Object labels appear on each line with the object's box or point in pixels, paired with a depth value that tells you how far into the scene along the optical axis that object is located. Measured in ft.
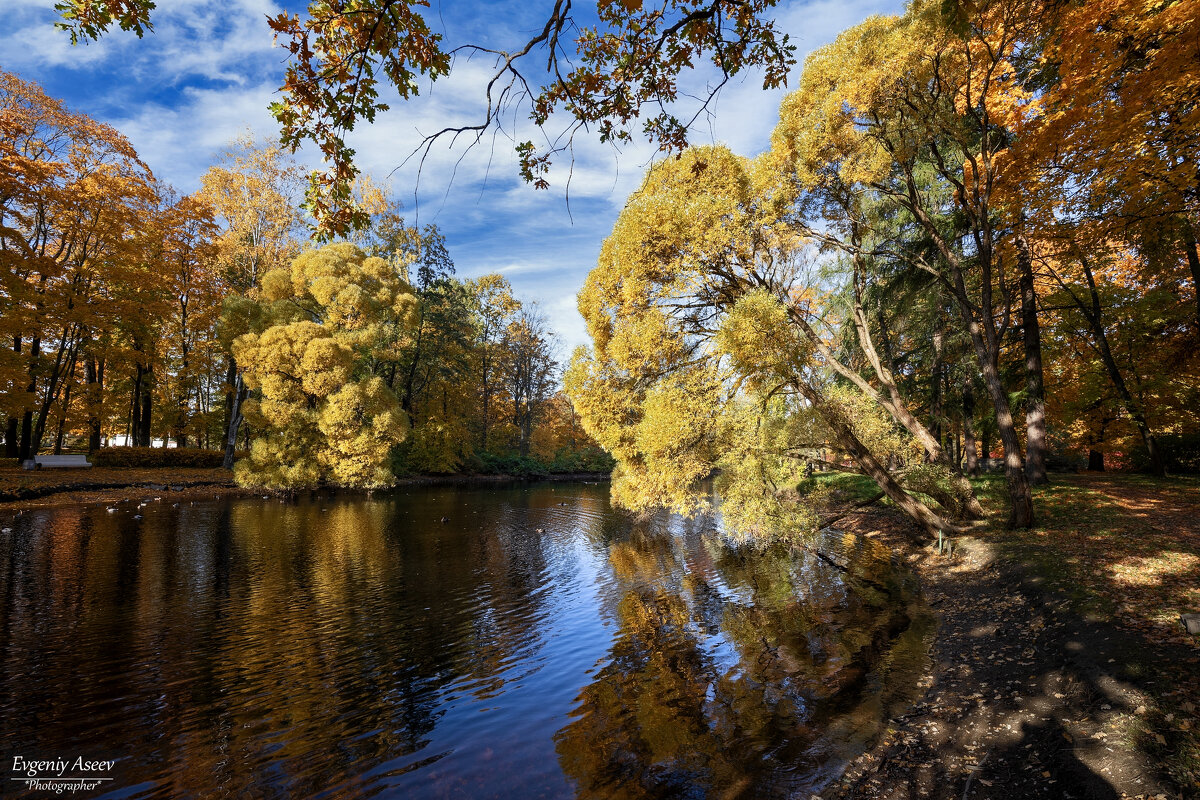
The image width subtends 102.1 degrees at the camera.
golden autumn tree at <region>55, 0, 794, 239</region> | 10.62
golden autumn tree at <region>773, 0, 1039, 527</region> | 37.50
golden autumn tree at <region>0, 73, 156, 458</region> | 71.05
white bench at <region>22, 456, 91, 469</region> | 82.75
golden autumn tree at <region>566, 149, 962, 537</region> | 38.60
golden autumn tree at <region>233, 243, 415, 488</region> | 91.50
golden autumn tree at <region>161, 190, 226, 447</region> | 99.09
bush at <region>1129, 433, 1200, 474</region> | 60.70
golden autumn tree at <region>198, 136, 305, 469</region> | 103.50
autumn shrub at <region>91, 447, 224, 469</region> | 97.91
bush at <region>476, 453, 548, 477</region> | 157.36
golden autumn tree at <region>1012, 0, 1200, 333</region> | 26.50
